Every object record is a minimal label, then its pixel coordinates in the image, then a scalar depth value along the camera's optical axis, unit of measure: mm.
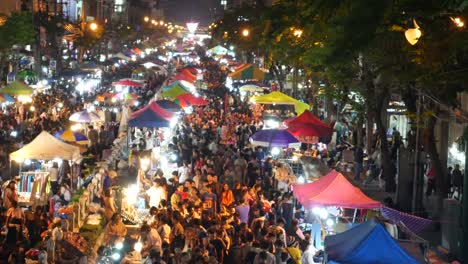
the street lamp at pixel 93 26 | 59838
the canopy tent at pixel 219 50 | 86519
